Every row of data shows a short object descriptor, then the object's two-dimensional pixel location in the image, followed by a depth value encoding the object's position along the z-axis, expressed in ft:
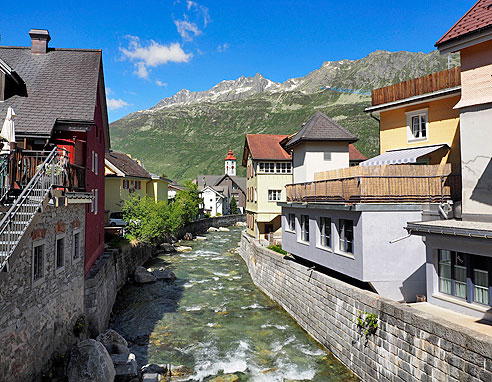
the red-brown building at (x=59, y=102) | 43.65
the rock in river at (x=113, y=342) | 46.11
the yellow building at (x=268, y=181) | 119.03
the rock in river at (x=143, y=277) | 89.10
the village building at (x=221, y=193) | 289.33
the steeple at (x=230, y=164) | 456.04
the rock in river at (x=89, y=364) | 35.94
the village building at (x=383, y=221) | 44.75
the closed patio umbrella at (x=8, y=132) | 34.91
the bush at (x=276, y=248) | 85.93
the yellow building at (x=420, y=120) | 54.39
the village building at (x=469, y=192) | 34.42
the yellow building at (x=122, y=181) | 133.49
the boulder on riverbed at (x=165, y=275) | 92.63
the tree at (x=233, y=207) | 297.33
